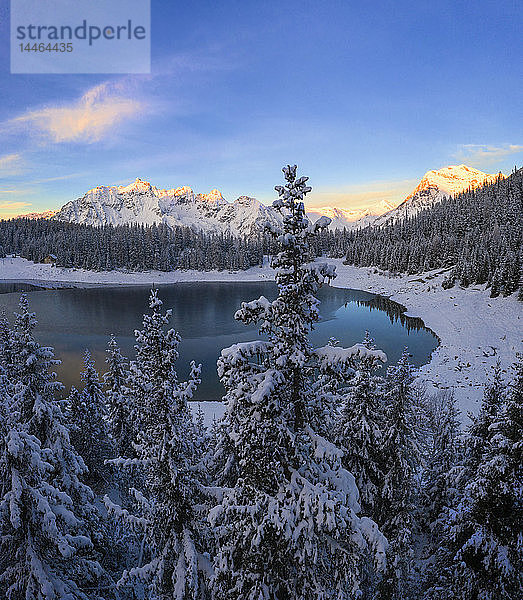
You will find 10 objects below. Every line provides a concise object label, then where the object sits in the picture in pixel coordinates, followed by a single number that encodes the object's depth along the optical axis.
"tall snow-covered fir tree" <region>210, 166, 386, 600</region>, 6.02
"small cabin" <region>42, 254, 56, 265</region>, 141.06
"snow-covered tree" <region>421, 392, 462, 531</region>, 15.97
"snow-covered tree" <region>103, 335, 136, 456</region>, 19.39
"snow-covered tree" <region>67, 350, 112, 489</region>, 17.91
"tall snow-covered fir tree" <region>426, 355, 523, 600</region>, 9.05
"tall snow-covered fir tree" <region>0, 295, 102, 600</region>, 8.38
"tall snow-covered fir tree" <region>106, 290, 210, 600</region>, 8.51
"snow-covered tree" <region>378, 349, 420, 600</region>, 13.82
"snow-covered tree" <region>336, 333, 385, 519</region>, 13.62
